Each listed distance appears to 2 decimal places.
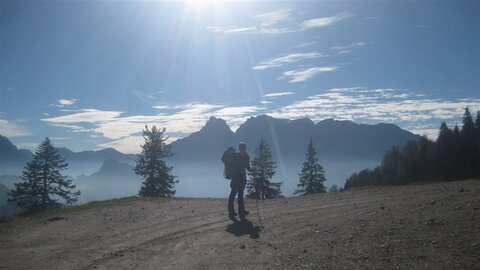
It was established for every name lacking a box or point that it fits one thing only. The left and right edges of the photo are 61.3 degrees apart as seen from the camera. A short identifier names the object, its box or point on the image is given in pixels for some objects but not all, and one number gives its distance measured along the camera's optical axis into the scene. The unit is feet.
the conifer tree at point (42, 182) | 146.92
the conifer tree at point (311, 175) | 187.01
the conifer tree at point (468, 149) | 202.90
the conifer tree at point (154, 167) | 158.61
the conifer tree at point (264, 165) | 177.58
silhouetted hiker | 48.52
